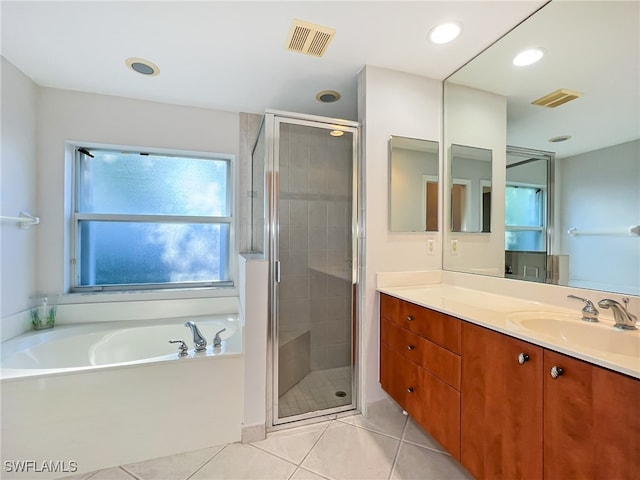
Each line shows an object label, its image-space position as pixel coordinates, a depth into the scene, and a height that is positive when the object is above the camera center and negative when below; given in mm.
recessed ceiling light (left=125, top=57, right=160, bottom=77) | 1875 +1173
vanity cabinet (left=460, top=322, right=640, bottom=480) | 774 -568
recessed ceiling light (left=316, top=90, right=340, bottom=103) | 2289 +1177
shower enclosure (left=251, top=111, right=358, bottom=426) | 1826 -128
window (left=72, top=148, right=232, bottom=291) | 2434 +154
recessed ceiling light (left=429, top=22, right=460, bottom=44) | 1571 +1171
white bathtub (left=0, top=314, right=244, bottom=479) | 1422 -913
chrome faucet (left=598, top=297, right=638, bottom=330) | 1091 -293
